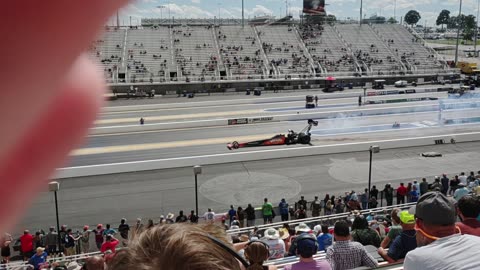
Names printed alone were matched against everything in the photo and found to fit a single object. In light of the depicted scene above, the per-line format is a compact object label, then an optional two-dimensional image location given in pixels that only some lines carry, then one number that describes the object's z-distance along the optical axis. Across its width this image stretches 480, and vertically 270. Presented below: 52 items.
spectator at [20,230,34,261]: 11.50
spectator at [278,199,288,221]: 14.40
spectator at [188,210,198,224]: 13.07
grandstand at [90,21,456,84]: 52.78
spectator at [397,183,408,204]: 15.67
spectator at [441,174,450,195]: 15.80
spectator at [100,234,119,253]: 9.43
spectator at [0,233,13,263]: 11.23
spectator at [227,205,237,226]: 13.90
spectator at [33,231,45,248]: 12.03
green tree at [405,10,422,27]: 147.62
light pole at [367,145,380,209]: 16.39
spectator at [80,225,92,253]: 12.37
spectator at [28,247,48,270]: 8.62
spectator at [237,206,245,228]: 14.06
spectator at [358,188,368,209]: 15.46
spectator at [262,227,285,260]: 8.01
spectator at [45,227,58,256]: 11.97
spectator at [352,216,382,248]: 6.18
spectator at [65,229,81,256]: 11.93
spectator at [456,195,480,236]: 4.50
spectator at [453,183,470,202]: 10.23
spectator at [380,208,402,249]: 5.92
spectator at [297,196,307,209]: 15.05
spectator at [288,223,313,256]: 8.07
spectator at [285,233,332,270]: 4.20
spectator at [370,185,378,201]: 15.70
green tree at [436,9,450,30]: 166.02
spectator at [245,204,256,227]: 14.32
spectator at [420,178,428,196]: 15.75
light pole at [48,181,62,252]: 11.87
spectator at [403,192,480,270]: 2.92
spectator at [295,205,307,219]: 13.86
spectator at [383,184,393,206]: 15.78
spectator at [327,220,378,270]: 4.61
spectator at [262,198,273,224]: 14.09
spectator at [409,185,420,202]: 15.47
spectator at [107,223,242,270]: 1.35
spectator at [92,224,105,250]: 12.38
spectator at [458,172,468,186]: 15.87
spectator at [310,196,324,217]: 14.66
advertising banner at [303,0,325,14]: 75.19
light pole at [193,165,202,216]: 14.55
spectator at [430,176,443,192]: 14.25
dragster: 23.84
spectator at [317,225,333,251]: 8.46
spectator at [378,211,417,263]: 5.08
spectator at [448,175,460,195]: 15.87
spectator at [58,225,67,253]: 11.93
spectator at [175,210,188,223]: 12.84
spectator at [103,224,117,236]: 12.11
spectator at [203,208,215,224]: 13.26
